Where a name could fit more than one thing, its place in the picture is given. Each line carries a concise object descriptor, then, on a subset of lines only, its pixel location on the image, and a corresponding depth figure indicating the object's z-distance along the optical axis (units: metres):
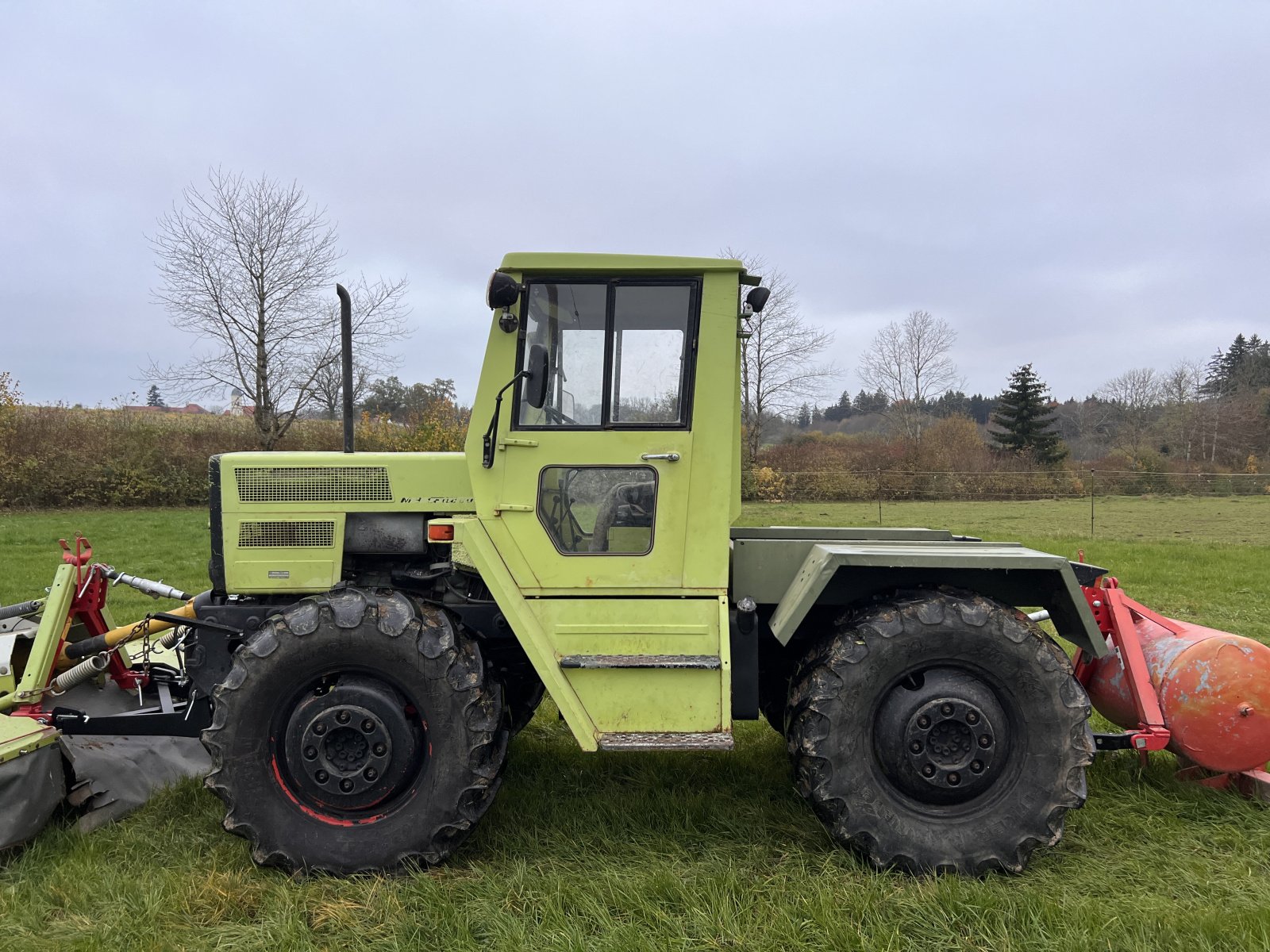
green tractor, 3.26
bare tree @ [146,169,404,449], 20.62
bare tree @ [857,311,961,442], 41.09
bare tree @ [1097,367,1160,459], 46.34
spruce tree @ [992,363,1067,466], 41.78
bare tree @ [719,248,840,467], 27.12
